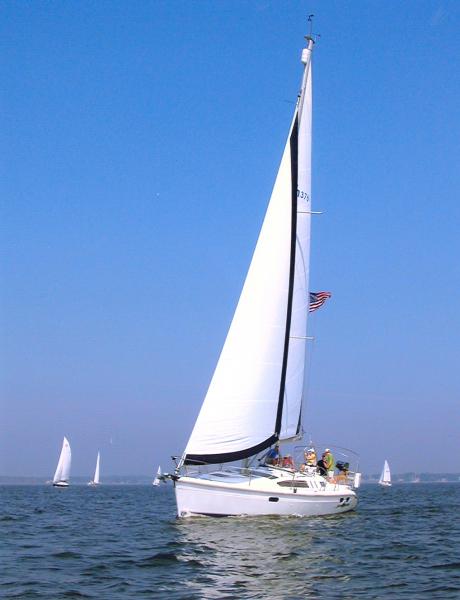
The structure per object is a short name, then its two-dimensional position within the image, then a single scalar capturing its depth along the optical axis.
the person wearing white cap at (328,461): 28.56
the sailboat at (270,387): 24.06
